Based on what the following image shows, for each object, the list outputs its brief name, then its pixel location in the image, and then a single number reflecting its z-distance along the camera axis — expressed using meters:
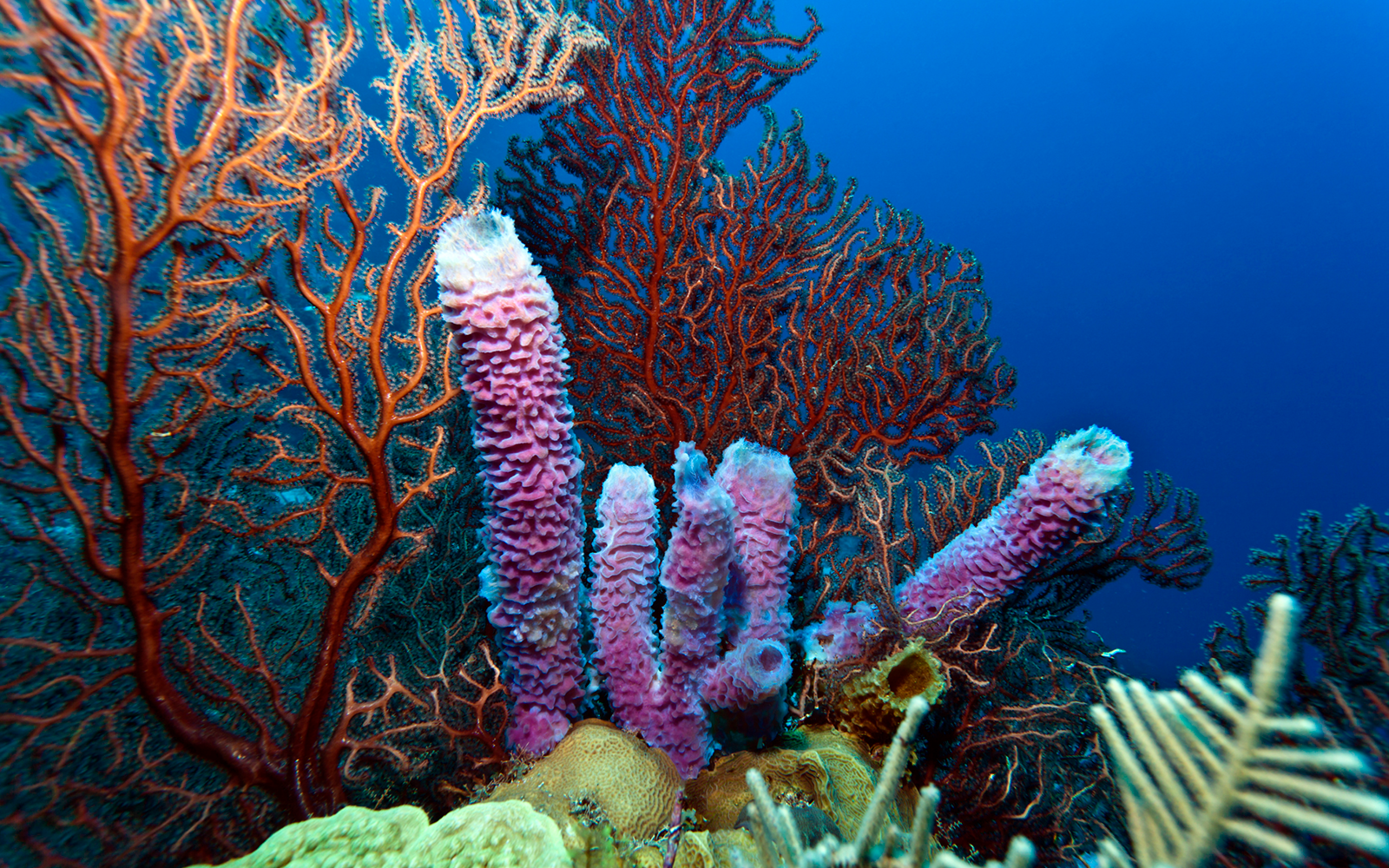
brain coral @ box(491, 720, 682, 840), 0.58
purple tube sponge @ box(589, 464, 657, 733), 0.65
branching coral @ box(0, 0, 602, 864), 0.51
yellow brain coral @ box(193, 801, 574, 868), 0.49
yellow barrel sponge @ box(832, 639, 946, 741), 0.67
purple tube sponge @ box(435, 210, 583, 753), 0.57
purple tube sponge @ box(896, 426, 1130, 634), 0.70
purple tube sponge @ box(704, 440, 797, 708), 0.71
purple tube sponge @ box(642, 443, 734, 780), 0.62
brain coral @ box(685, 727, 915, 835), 0.63
